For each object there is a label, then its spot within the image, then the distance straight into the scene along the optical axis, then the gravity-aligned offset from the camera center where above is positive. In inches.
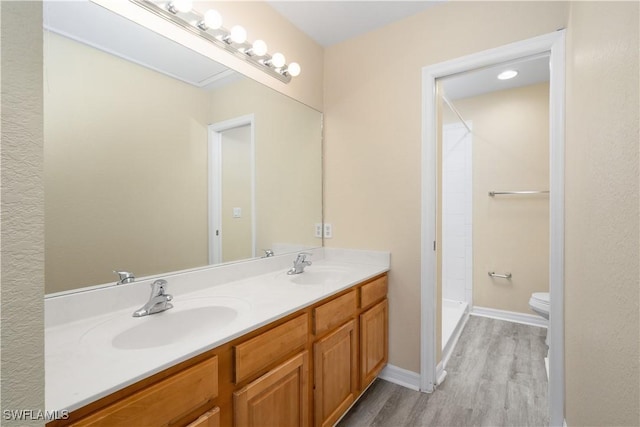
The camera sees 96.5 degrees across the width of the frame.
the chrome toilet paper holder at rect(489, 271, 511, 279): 120.1 -26.8
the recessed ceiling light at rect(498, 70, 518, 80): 104.6 +51.5
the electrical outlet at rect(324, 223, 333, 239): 90.2 -6.1
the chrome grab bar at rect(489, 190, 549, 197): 111.0 +8.2
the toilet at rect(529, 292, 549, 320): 92.0 -30.6
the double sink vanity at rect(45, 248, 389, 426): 27.1 -17.2
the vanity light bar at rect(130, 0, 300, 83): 51.1 +36.7
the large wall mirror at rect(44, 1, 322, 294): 40.8 +10.4
